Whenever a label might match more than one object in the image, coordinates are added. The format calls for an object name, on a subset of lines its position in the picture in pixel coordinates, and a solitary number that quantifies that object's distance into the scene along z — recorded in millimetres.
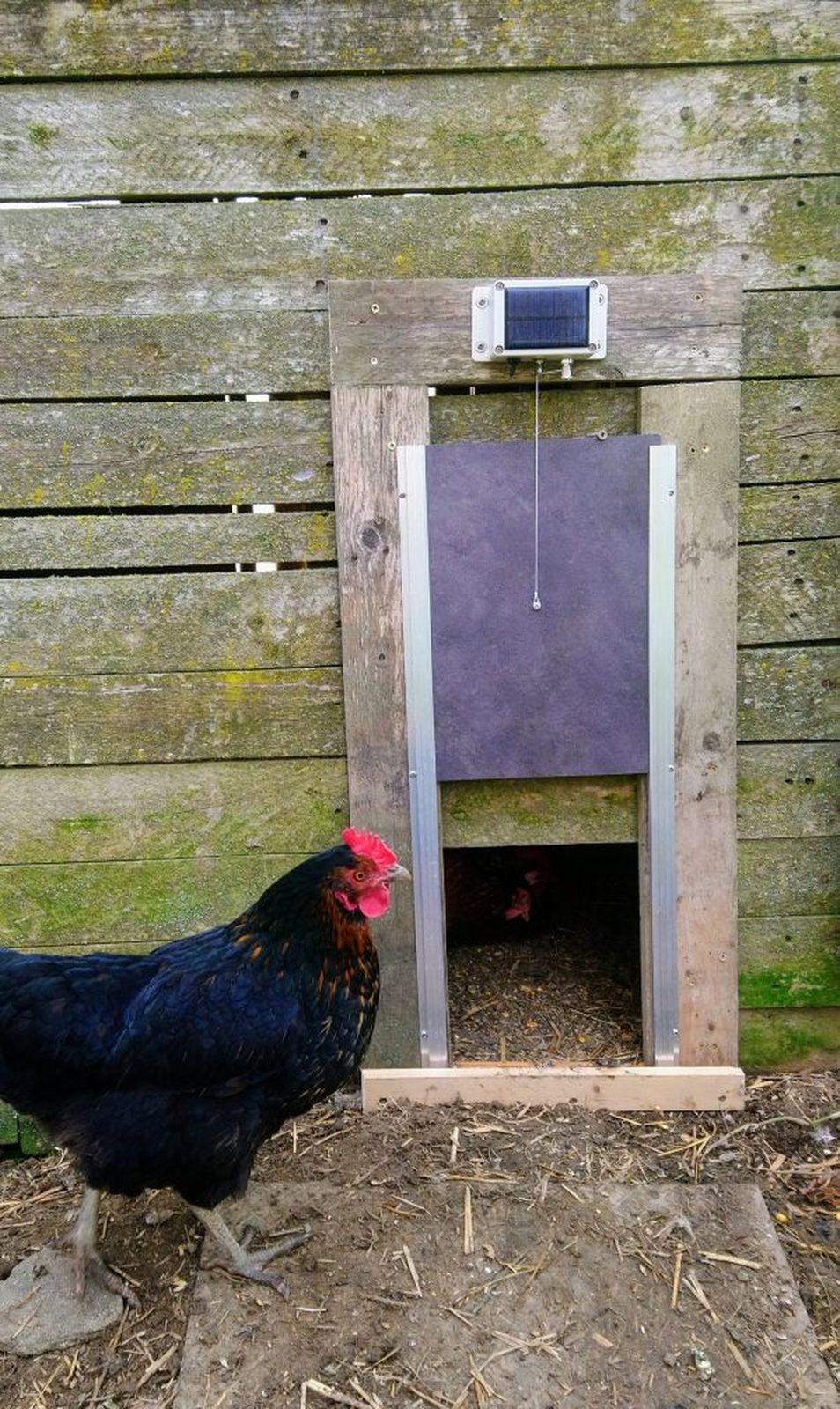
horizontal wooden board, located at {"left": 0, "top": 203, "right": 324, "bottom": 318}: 2348
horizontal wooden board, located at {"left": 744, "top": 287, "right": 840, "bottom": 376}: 2391
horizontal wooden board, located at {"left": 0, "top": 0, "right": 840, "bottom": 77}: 2262
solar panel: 2287
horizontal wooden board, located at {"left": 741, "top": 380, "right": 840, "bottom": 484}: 2430
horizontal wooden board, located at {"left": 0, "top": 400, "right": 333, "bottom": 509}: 2414
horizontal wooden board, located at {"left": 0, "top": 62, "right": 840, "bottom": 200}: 2301
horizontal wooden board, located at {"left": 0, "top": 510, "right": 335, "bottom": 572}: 2453
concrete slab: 1782
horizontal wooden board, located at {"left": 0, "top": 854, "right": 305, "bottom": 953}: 2574
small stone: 2000
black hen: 1934
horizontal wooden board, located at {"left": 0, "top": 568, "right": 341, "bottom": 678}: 2473
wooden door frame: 2365
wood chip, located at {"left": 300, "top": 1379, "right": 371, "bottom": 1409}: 1760
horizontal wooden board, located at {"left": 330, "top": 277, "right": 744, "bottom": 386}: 2350
